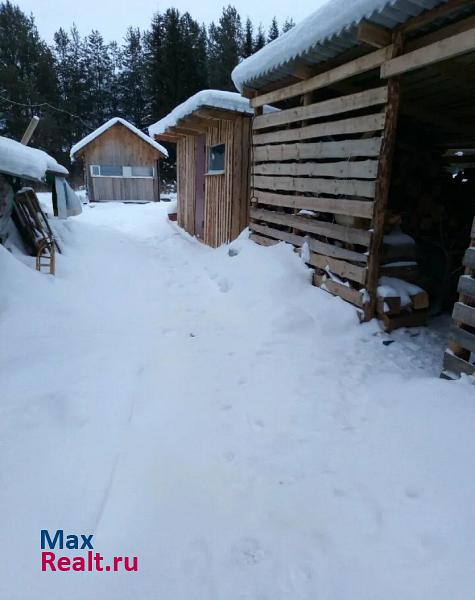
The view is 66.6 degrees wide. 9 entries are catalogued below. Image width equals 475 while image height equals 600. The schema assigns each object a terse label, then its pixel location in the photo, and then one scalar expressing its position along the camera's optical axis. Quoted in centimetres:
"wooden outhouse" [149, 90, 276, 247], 733
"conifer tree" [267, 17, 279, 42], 3659
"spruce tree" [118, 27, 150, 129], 3350
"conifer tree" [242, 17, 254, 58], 3366
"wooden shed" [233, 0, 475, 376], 347
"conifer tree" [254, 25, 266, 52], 3446
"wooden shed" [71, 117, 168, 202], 2116
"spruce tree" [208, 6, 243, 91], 3272
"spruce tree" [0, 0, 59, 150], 2844
